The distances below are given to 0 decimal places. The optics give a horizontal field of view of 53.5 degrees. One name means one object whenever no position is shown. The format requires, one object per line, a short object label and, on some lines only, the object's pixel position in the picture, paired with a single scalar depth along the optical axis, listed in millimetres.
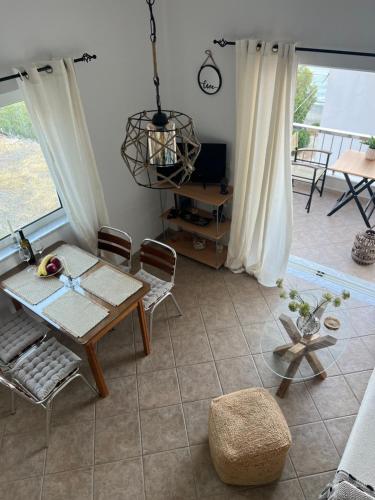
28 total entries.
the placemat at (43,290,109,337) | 2584
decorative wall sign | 3264
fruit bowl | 2934
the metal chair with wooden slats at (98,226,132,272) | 3416
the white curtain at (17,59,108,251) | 2656
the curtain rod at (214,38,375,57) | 2521
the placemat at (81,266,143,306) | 2807
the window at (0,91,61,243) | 2836
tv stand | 3721
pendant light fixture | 1563
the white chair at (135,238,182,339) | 3219
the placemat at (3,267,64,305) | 2797
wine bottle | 3006
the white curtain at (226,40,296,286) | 2844
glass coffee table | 2791
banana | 2928
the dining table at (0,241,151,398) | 2598
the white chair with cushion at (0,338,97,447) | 2514
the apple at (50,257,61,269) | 2985
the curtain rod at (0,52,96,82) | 2478
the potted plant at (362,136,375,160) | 4539
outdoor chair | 4855
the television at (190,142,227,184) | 3598
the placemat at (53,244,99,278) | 3031
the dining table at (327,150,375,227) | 4457
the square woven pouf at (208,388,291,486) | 2213
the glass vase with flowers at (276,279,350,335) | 2600
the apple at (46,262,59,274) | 2943
